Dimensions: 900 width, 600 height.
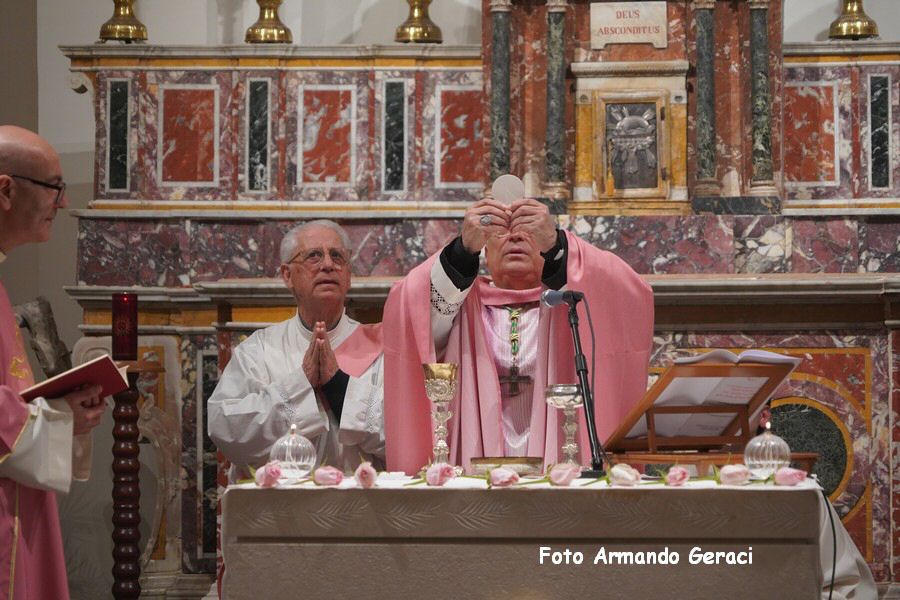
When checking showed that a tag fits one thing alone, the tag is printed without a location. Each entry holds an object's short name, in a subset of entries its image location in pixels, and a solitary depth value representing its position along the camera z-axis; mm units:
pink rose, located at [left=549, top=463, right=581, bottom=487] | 5934
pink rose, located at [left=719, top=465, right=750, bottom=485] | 5930
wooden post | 11937
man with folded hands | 9891
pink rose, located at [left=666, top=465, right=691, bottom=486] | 5906
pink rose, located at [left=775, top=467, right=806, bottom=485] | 5934
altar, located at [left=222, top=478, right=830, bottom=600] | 5754
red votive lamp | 11773
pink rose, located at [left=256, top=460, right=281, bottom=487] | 5906
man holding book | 7137
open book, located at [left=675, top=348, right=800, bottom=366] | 7066
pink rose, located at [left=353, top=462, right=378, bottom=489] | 5914
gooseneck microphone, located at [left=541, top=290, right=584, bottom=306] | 6945
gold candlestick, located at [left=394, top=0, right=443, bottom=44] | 16406
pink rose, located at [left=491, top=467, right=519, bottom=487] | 5863
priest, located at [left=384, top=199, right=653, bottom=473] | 8500
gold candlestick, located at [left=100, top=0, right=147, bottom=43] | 16234
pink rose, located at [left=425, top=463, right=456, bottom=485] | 5980
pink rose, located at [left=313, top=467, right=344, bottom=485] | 5989
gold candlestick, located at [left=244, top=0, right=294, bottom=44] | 16359
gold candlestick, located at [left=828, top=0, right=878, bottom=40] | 16266
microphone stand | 6378
